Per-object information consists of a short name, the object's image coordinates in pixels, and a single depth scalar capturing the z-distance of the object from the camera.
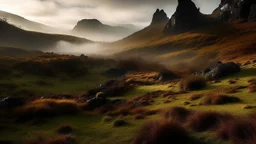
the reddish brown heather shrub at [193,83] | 35.00
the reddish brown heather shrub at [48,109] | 28.86
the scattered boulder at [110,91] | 43.59
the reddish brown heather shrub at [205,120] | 14.26
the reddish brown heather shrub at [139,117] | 22.17
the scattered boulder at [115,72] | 97.47
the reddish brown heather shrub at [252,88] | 25.52
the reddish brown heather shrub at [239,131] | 10.51
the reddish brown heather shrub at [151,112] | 23.69
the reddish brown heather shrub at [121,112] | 26.05
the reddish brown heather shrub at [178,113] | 18.19
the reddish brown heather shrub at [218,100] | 22.75
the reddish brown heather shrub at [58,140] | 14.46
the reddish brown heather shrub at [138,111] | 25.22
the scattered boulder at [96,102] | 33.58
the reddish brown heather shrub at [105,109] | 29.87
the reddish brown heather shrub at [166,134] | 12.51
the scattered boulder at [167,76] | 60.47
